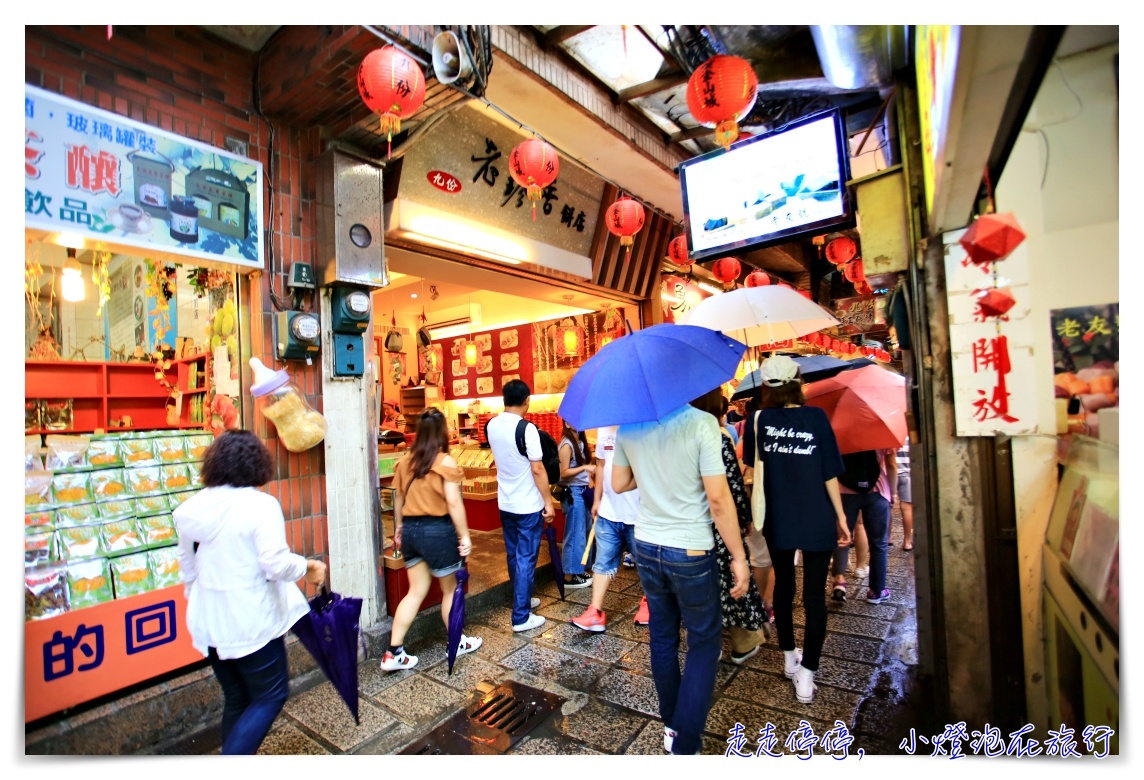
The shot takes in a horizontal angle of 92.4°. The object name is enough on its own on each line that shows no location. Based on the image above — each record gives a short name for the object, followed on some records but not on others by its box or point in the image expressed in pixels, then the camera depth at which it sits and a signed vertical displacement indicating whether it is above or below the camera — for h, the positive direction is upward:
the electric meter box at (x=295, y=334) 4.12 +0.57
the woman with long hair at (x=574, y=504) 5.54 -1.09
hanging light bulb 6.10 +1.53
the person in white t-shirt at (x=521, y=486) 4.61 -0.73
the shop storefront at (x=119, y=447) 3.19 -0.22
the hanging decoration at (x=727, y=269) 9.39 +2.14
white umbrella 4.80 +0.73
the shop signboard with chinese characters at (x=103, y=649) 3.11 -1.42
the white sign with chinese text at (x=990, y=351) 2.92 +0.17
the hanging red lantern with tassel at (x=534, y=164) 4.79 +2.08
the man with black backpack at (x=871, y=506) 4.57 -1.02
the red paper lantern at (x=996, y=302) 2.82 +0.42
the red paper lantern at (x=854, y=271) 9.47 +2.07
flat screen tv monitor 3.96 +1.57
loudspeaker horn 3.79 +2.40
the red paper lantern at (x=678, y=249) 7.74 +2.08
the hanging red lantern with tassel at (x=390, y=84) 3.45 +2.05
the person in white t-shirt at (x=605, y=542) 4.57 -1.22
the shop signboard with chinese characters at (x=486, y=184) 5.64 +2.55
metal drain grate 3.12 -1.95
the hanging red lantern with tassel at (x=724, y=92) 3.94 +2.18
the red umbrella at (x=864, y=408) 4.34 -0.17
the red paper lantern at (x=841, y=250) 8.62 +2.20
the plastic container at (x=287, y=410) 3.93 +0.00
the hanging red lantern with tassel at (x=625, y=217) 6.23 +2.06
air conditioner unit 10.37 +1.60
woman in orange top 3.98 -0.87
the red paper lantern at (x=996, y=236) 2.43 +0.65
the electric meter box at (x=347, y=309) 4.38 +0.80
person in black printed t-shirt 3.37 -0.69
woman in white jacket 2.50 -0.78
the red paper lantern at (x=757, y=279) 9.49 +2.00
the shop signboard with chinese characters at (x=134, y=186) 3.17 +1.48
